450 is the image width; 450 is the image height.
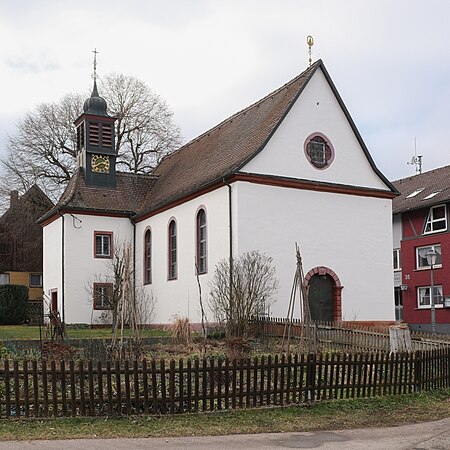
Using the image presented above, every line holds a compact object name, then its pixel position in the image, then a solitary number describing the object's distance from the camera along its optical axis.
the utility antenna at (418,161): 58.97
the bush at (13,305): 38.00
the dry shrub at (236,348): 17.22
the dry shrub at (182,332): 20.89
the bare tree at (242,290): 22.92
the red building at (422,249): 37.94
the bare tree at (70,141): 46.28
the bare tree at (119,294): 32.72
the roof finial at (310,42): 28.83
